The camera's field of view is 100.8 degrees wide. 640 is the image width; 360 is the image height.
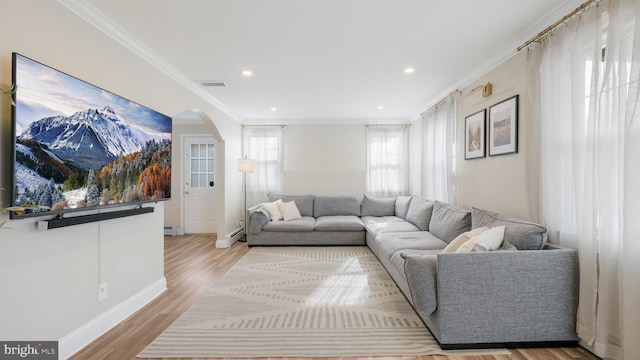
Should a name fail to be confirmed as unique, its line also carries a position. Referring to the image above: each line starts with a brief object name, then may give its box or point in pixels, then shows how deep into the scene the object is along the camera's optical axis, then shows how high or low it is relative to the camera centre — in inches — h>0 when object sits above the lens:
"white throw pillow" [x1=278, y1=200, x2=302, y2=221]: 196.2 -23.8
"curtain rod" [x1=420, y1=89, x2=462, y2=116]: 141.7 +46.8
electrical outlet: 82.4 -35.7
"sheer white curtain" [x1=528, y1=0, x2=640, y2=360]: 61.0 +4.5
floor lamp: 203.3 +10.1
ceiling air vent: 139.1 +50.9
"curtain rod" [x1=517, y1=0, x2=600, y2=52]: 71.5 +47.2
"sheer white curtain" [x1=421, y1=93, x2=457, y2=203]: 147.1 +17.8
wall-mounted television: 58.5 +9.4
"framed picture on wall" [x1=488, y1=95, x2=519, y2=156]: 101.6 +21.5
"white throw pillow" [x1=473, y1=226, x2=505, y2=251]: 80.0 -18.5
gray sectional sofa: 73.8 -32.1
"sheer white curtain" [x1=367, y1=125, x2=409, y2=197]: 223.8 +15.7
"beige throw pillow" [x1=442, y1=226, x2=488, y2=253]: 88.9 -20.8
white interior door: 226.5 -6.0
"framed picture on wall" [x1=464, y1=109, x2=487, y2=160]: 121.3 +21.8
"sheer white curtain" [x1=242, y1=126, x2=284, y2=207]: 226.4 +21.5
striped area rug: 74.7 -47.4
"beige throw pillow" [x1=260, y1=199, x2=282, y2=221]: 193.2 -22.9
